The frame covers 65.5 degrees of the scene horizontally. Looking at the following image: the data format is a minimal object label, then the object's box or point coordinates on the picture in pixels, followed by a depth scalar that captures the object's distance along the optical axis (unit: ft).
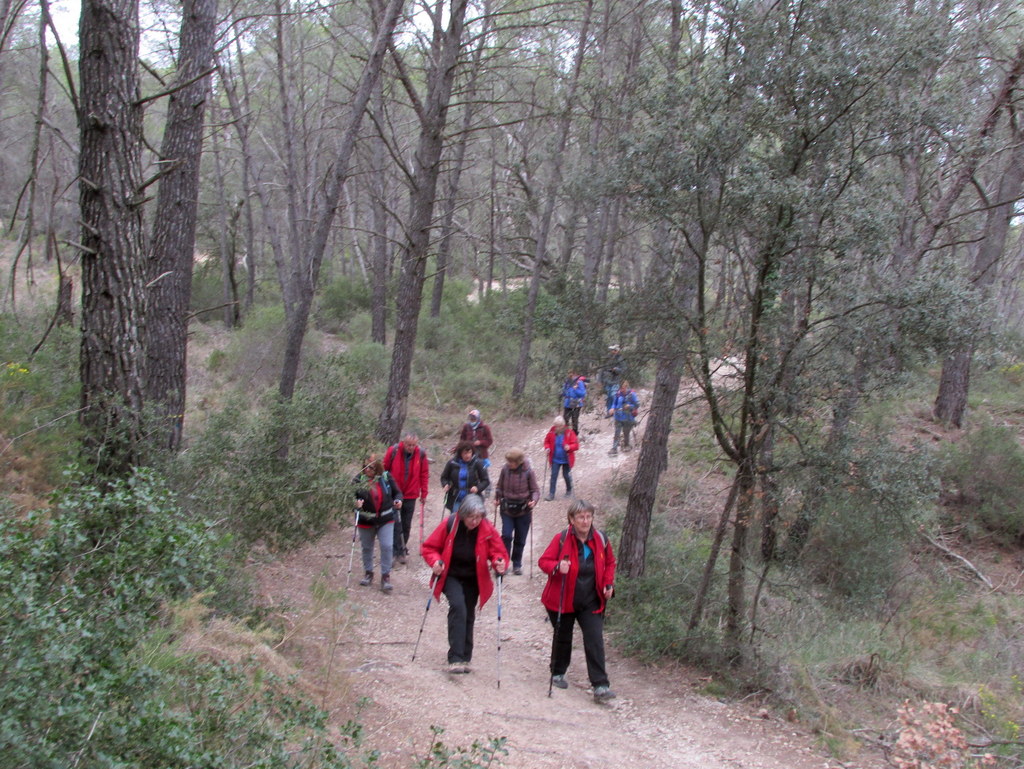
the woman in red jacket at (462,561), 23.06
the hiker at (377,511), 28.99
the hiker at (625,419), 33.60
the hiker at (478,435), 38.75
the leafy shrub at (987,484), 51.57
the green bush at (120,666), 9.98
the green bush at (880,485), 23.24
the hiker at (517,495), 32.65
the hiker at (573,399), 44.65
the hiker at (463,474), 34.12
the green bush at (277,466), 24.72
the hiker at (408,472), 32.30
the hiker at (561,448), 41.96
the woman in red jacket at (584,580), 22.16
